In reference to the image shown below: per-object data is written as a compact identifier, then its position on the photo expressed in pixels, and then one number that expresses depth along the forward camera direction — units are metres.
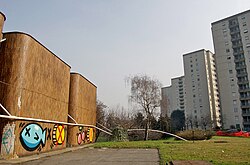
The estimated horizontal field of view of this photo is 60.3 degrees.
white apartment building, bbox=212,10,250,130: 60.38
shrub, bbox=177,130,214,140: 24.03
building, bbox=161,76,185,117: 102.44
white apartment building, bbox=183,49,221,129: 73.50
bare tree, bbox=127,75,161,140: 32.97
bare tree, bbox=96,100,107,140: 36.31
